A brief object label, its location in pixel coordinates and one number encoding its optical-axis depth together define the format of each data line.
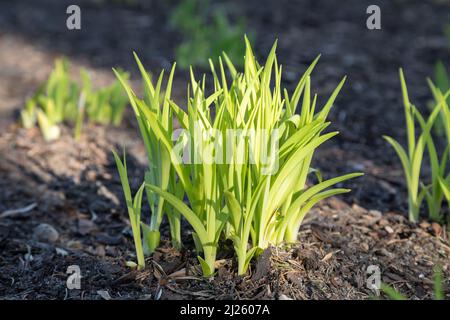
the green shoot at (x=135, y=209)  2.24
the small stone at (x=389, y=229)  2.73
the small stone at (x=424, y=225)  2.78
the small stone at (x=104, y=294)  2.25
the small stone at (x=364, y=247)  2.57
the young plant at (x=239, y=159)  2.13
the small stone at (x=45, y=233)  2.88
